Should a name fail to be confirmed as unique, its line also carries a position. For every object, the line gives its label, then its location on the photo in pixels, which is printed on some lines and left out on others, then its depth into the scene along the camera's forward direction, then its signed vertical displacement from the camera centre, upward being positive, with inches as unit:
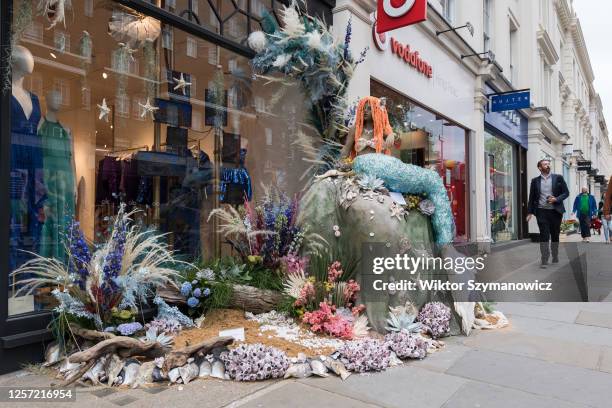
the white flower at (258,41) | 221.1 +88.3
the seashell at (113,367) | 115.6 -39.2
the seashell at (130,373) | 115.3 -40.1
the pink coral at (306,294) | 164.7 -28.0
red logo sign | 254.2 +119.5
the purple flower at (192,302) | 159.0 -29.4
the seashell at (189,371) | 117.1 -40.6
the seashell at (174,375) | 116.9 -41.0
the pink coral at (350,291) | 165.5 -27.2
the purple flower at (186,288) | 159.8 -24.8
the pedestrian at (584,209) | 554.3 +8.3
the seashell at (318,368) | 123.8 -42.1
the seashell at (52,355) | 128.9 -39.1
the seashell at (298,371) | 122.7 -42.3
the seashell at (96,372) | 116.0 -39.9
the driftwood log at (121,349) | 115.3 -35.0
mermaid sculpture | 172.7 +19.9
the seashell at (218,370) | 120.6 -41.2
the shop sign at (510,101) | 469.1 +123.6
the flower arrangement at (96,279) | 132.6 -17.8
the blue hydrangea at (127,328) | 131.6 -32.2
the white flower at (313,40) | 210.5 +84.4
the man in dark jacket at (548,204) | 331.9 +8.7
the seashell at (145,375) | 115.3 -40.7
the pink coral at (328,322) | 152.5 -36.7
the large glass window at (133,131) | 151.1 +39.3
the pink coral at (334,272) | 167.3 -20.3
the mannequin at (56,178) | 156.5 +15.6
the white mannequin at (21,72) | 142.1 +48.7
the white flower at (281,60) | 214.8 +76.7
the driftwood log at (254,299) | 169.8 -30.8
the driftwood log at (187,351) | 119.8 -36.4
